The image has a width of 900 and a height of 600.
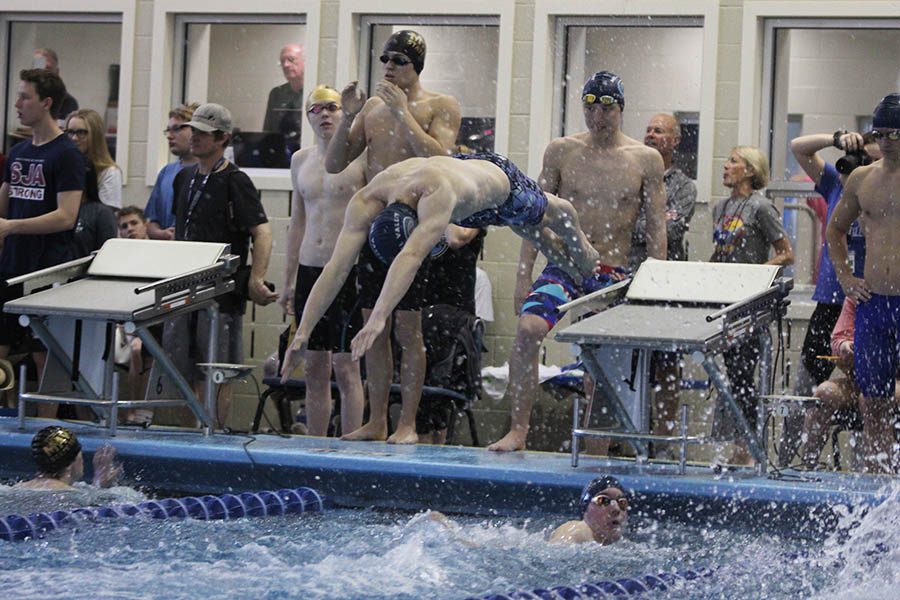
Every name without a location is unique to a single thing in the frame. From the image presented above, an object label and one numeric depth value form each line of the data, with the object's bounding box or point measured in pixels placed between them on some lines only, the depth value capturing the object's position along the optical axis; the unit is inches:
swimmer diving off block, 449.4
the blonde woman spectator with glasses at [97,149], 692.9
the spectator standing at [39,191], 619.3
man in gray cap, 623.2
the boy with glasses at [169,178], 707.4
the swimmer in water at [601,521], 449.4
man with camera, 574.2
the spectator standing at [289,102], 790.4
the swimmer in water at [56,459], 502.1
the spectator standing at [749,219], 636.0
